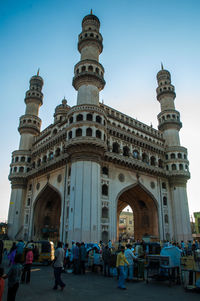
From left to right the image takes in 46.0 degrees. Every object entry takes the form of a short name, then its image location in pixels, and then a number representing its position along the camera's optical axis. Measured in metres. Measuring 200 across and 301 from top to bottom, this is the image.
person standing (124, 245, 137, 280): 11.67
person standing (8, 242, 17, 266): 13.17
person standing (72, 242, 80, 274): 14.34
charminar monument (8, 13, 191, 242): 28.39
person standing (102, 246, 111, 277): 13.49
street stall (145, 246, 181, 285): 11.06
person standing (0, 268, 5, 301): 5.32
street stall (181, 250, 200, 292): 9.88
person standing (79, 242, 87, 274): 14.23
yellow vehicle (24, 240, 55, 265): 18.25
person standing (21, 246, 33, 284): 10.81
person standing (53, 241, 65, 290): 9.55
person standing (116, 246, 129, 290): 10.29
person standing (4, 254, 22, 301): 6.59
